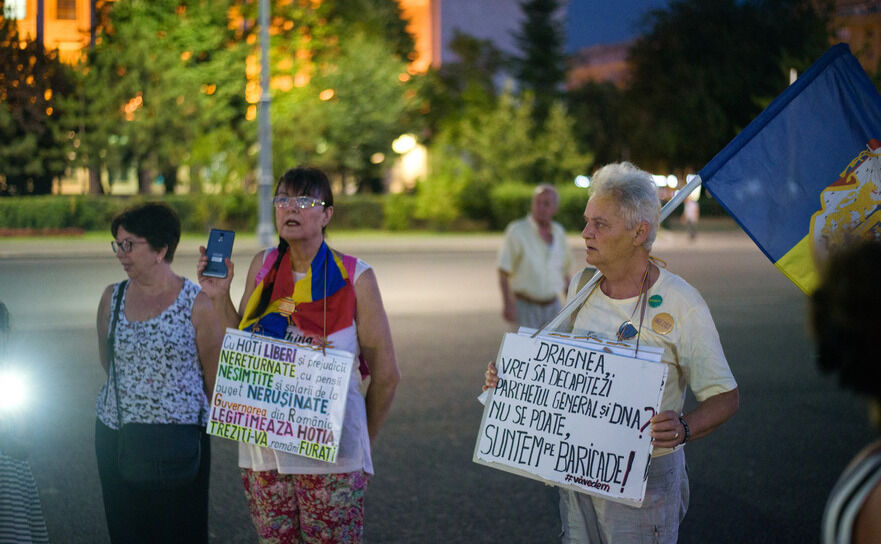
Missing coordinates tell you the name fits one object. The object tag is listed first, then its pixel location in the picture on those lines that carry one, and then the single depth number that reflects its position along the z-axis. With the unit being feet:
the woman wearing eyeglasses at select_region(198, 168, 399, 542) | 10.27
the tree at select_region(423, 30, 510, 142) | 171.02
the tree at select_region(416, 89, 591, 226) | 118.21
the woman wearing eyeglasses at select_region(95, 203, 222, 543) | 11.06
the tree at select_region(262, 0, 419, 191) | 123.34
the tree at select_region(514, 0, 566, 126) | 211.00
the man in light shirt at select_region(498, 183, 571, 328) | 23.98
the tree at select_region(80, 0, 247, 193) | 101.24
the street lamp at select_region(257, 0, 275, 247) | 78.02
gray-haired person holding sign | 9.56
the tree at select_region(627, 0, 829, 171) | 157.17
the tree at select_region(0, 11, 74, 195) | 33.28
